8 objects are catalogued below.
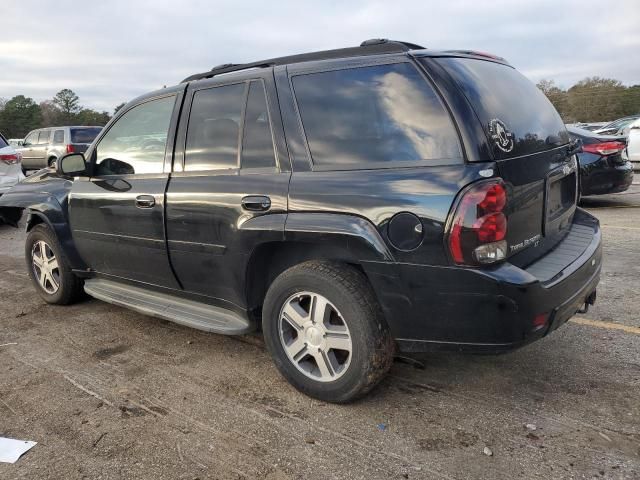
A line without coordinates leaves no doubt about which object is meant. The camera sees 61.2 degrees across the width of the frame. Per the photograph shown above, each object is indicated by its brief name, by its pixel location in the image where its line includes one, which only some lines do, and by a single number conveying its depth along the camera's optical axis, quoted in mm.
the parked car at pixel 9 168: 9484
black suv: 2527
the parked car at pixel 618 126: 15139
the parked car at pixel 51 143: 19188
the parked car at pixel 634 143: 13344
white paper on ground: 2654
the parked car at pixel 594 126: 21008
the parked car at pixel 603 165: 8141
